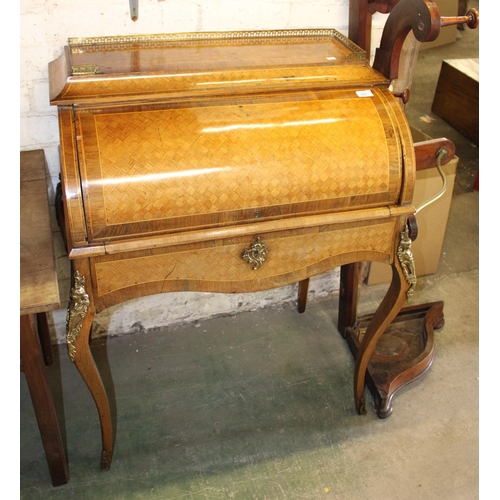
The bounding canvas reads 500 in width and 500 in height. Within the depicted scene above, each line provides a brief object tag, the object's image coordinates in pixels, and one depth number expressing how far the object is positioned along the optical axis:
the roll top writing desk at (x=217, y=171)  1.47
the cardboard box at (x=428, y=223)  2.62
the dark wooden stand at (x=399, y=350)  2.19
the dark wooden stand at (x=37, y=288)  1.48
